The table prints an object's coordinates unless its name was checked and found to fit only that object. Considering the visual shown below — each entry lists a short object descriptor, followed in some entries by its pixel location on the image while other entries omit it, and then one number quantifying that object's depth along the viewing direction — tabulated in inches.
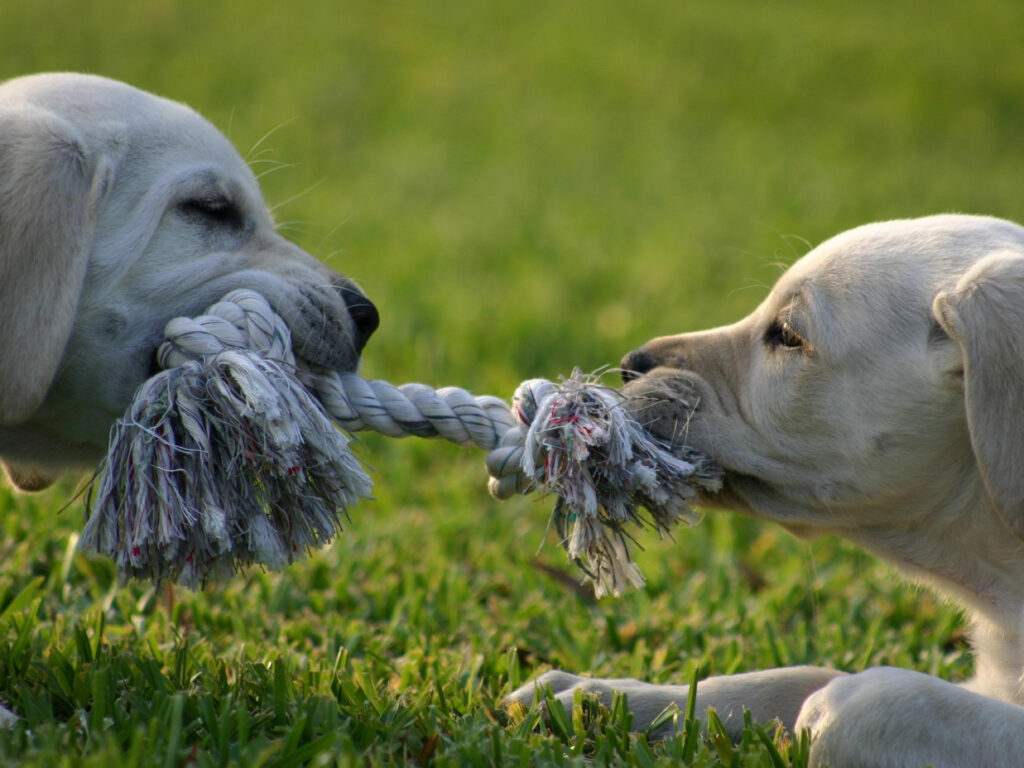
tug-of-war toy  219.0
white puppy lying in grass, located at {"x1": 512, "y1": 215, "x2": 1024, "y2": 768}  248.2
